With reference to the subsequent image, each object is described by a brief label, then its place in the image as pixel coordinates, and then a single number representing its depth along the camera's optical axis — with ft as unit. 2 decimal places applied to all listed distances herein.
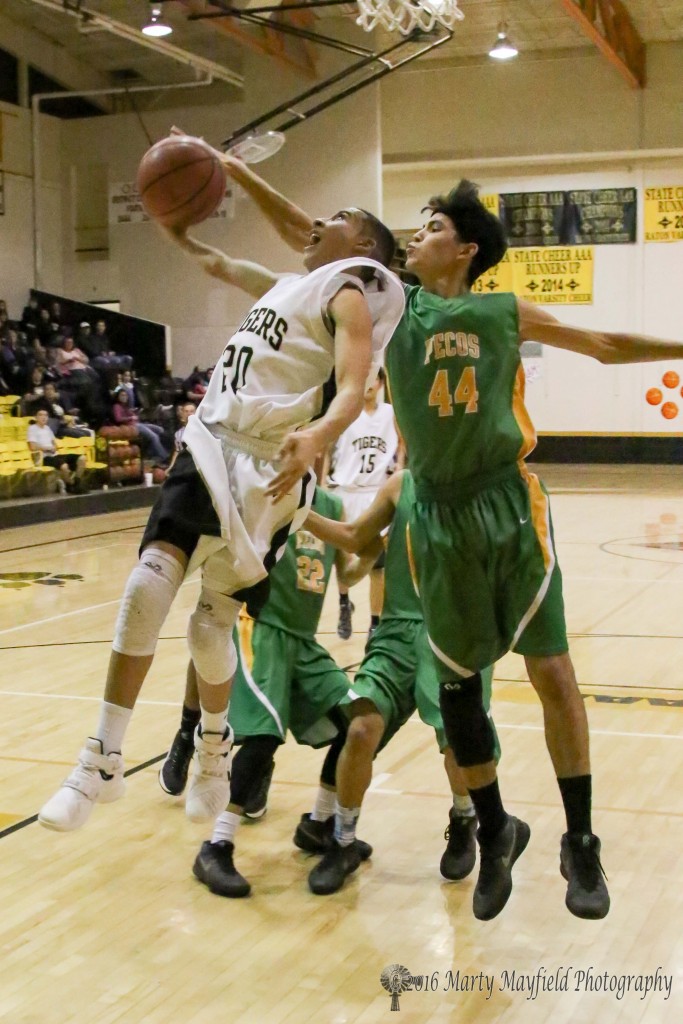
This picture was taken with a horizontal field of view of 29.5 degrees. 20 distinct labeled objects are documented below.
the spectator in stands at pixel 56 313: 65.58
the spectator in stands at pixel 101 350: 59.04
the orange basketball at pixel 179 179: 12.26
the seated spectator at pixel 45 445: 49.21
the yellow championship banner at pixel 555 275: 70.18
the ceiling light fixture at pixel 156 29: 51.34
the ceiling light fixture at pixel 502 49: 56.13
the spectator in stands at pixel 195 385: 61.82
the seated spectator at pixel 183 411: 51.40
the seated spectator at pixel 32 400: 51.83
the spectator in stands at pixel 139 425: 55.52
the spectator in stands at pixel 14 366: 54.97
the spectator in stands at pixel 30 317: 61.87
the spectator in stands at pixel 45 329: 62.28
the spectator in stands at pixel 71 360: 56.70
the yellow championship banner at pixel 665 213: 68.59
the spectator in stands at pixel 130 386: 57.11
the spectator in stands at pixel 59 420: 51.93
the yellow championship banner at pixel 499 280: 70.85
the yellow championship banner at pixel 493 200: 70.90
